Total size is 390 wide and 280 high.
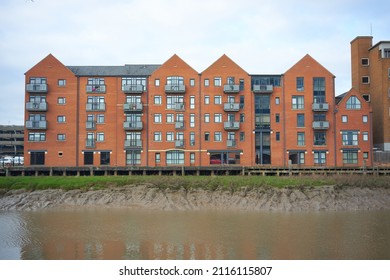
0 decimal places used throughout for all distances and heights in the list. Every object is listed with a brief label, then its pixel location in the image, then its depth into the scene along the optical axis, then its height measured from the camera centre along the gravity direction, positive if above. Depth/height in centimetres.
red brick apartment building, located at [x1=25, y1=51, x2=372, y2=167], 5022 +540
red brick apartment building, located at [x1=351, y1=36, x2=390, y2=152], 5300 +1125
